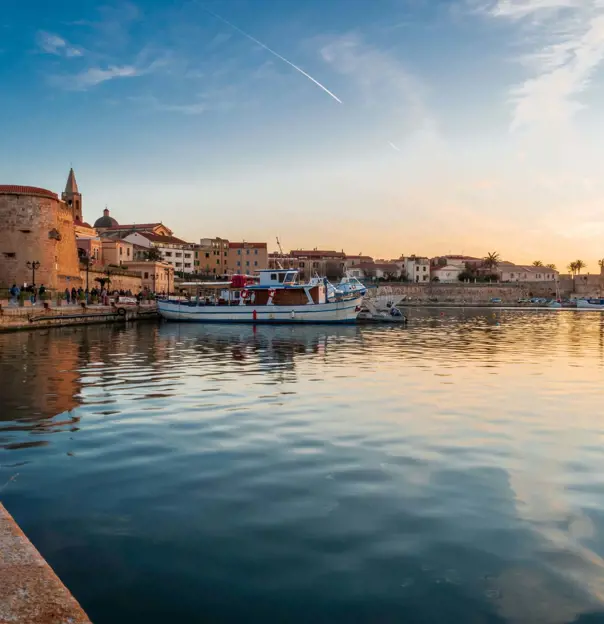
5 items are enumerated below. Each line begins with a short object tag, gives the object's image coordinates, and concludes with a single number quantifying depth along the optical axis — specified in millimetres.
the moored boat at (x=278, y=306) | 39656
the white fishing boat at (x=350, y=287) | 41806
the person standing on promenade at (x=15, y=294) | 32812
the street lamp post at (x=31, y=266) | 41769
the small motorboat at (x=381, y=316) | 41984
